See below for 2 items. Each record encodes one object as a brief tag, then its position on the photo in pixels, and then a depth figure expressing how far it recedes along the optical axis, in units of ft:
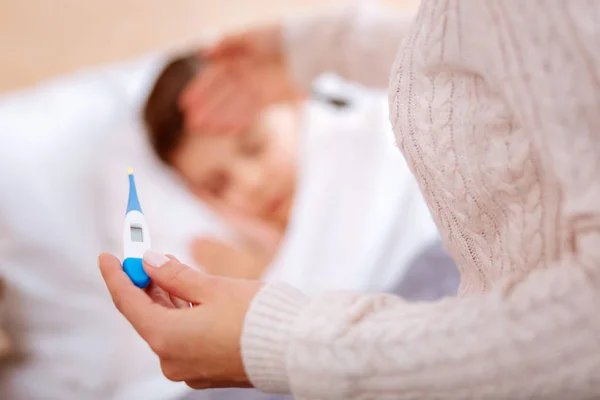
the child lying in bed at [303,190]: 6.79
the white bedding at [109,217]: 5.69
